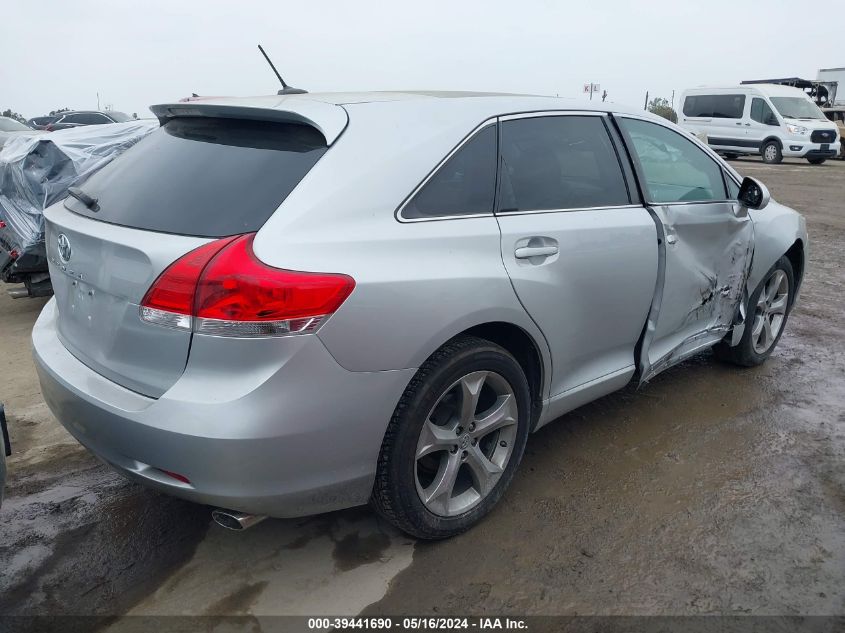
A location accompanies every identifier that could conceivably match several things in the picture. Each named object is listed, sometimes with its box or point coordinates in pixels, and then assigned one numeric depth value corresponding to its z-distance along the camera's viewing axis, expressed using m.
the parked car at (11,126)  18.64
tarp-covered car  5.25
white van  19.55
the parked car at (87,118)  19.86
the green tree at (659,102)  66.69
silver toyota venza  2.01
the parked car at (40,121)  21.98
